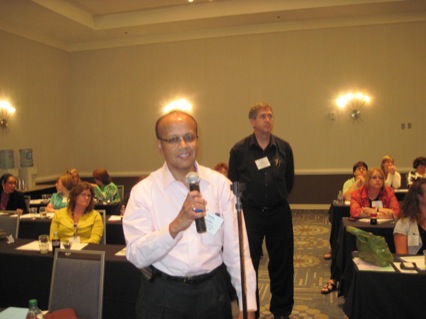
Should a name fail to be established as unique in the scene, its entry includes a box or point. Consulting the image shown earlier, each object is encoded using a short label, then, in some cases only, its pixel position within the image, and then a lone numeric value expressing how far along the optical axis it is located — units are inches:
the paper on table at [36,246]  144.3
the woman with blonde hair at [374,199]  179.5
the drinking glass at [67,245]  142.3
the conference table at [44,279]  125.0
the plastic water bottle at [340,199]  220.0
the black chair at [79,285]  99.0
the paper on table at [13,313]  80.6
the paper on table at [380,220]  173.5
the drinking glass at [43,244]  139.3
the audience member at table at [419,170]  285.0
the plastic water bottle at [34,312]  74.7
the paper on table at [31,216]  214.1
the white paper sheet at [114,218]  199.9
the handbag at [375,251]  115.5
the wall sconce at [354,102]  352.2
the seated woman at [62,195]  232.2
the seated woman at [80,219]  162.2
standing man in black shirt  135.7
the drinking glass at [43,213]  215.2
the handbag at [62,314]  82.8
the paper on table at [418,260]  115.3
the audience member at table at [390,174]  280.0
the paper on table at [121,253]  132.8
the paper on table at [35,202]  272.0
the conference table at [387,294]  109.0
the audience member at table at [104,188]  255.4
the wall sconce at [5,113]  330.0
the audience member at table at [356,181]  228.9
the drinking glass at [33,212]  217.5
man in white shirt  64.9
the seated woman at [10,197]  245.6
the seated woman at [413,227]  131.2
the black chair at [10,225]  168.7
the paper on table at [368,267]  113.4
